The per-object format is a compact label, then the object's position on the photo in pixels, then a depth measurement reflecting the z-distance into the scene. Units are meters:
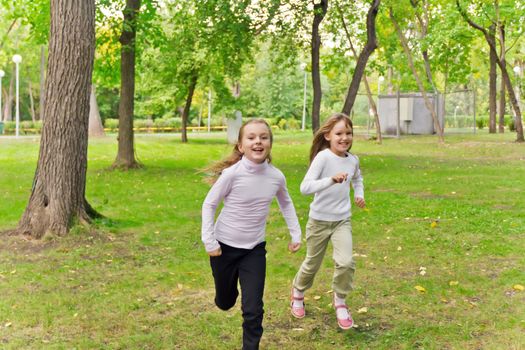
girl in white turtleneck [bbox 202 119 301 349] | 4.66
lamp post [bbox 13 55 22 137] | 30.09
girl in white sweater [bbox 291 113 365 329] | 5.54
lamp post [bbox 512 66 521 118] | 40.74
